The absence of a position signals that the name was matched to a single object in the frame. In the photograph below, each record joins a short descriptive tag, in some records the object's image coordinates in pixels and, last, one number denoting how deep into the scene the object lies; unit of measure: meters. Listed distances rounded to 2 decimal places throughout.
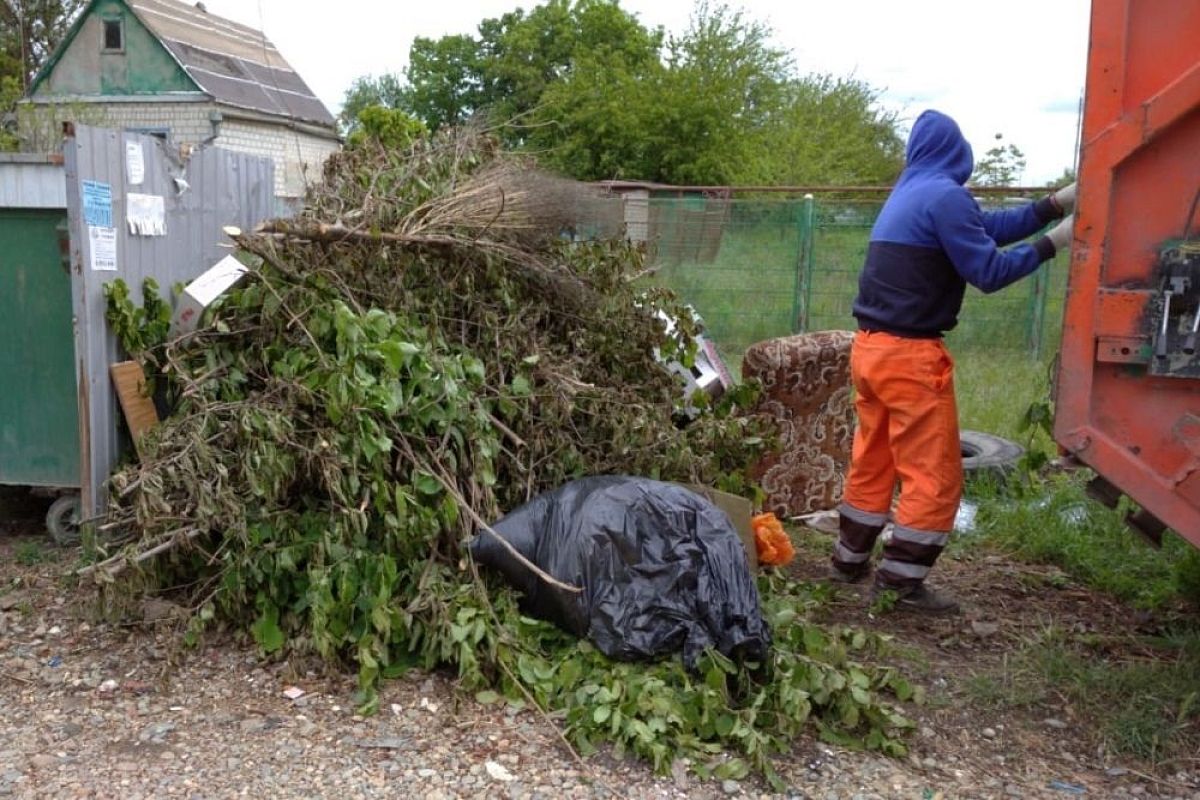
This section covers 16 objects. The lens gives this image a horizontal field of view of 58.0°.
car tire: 6.01
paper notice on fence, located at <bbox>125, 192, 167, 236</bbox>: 4.53
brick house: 22.83
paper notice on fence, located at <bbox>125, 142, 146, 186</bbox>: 4.48
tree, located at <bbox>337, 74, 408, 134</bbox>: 41.94
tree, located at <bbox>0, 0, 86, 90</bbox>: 24.45
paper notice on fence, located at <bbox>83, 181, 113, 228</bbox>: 4.24
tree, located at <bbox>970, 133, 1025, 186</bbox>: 23.92
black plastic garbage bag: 3.42
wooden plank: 4.43
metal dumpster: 4.61
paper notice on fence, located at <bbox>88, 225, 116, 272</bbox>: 4.28
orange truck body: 2.92
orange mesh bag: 4.49
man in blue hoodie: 4.17
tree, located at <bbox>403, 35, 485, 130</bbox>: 38.22
